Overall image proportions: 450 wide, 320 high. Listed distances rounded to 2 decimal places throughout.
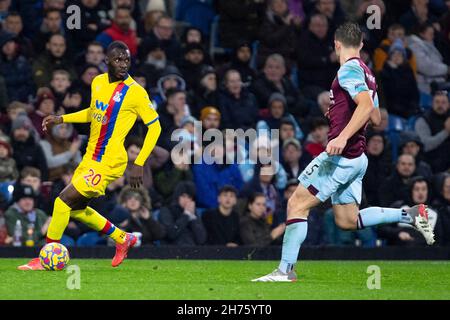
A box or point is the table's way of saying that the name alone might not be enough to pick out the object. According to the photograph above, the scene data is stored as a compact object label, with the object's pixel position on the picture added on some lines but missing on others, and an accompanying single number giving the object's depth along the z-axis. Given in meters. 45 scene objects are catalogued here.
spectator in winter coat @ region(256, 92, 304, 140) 17.58
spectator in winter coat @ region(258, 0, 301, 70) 19.08
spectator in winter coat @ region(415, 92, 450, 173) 17.95
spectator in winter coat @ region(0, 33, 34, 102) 17.17
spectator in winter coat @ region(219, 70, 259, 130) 17.53
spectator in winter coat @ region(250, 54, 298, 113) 18.31
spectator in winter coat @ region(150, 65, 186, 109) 17.30
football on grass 11.83
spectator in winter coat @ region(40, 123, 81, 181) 16.08
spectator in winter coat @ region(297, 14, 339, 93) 18.91
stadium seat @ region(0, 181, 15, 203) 15.31
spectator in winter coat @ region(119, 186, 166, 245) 15.43
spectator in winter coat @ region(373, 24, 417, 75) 19.27
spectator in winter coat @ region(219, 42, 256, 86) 18.41
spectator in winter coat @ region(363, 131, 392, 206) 16.97
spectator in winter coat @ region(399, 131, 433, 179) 17.27
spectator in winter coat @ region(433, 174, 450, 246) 16.11
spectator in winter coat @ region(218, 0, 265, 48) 19.06
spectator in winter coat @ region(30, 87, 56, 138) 16.34
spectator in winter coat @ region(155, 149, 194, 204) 16.44
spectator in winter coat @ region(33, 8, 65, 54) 17.61
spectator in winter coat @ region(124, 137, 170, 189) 16.17
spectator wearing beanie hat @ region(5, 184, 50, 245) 15.04
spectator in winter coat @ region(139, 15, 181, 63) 18.25
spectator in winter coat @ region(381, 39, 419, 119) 18.81
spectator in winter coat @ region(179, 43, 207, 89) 18.20
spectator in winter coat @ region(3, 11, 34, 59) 17.61
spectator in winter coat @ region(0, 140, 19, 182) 15.49
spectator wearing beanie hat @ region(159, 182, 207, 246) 15.62
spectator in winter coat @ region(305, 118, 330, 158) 17.27
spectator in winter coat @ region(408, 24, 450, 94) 19.52
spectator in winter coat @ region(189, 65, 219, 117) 17.67
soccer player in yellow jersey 12.05
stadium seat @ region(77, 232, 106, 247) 15.40
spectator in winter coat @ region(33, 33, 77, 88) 17.20
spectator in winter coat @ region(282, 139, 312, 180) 16.83
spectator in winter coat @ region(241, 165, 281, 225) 16.19
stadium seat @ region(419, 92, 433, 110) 19.59
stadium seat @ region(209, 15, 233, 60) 19.28
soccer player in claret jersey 10.53
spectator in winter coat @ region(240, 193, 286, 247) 15.70
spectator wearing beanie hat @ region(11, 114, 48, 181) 15.87
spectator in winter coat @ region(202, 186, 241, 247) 15.68
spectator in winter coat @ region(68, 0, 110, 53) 18.17
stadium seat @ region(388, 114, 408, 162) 18.09
